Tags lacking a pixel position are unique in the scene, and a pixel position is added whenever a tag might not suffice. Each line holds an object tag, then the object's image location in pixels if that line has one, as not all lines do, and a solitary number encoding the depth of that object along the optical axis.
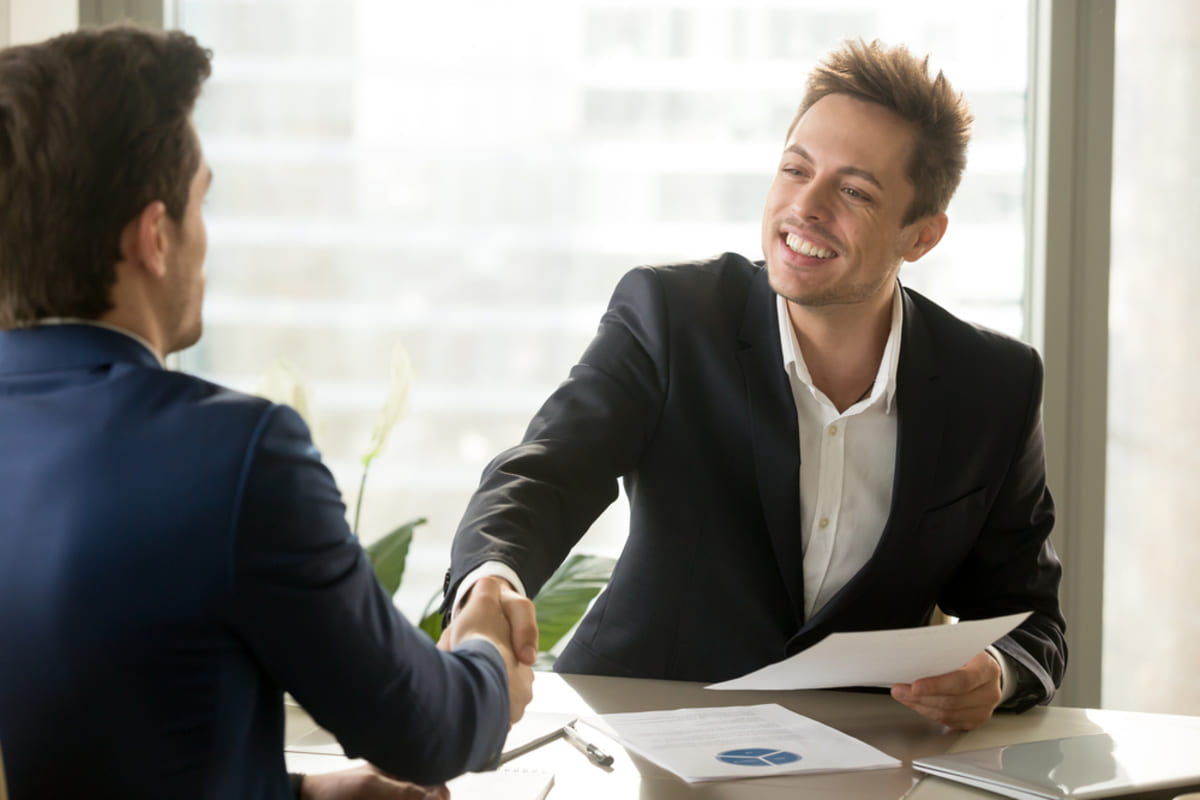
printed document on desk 2.63
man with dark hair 2.28
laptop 2.60
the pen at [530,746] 2.66
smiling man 3.14
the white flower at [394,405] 3.71
